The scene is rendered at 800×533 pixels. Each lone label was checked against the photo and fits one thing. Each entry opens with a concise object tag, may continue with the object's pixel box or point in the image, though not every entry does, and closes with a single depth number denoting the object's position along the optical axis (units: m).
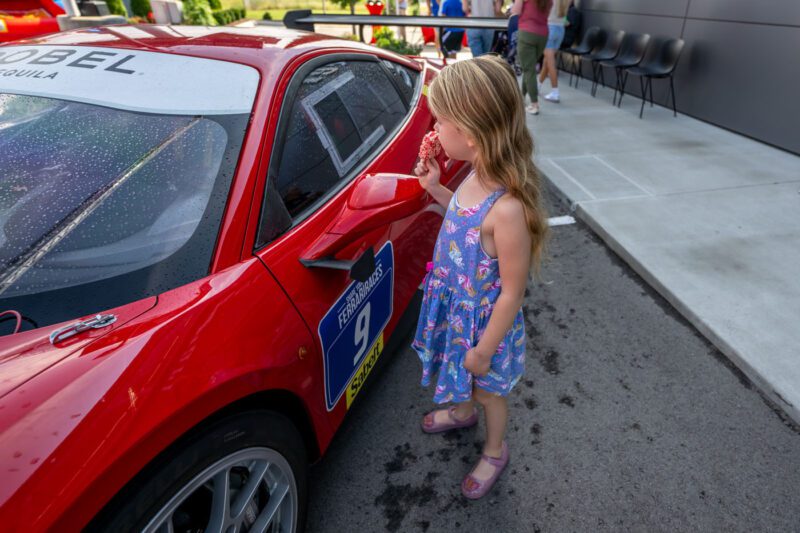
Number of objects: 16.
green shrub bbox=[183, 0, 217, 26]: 16.42
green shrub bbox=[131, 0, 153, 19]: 16.45
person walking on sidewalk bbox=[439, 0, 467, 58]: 7.77
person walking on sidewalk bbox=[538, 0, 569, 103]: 7.00
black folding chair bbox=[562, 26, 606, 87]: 7.80
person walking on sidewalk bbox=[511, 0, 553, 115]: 5.86
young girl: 1.30
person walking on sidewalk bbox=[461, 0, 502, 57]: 7.05
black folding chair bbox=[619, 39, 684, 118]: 6.05
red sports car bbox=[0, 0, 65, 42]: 7.48
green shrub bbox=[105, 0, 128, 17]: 14.69
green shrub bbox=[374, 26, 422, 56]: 8.44
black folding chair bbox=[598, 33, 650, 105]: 6.64
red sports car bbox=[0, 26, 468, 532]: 0.94
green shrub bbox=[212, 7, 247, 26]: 19.97
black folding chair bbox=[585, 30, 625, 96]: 7.23
